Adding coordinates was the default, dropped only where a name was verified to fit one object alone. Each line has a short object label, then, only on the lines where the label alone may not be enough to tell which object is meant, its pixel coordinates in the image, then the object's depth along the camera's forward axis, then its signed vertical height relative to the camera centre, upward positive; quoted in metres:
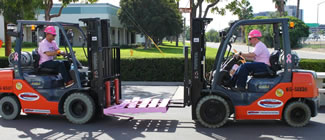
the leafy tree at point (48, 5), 18.49 +2.19
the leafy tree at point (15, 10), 16.86 +1.80
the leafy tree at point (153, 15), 54.75 +4.56
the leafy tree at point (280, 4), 63.44 +7.19
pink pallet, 7.56 -1.39
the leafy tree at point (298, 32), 51.72 +1.60
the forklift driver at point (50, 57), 8.02 -0.29
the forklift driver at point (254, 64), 7.46 -0.45
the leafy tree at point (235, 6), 20.34 +2.17
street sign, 18.06 +1.74
